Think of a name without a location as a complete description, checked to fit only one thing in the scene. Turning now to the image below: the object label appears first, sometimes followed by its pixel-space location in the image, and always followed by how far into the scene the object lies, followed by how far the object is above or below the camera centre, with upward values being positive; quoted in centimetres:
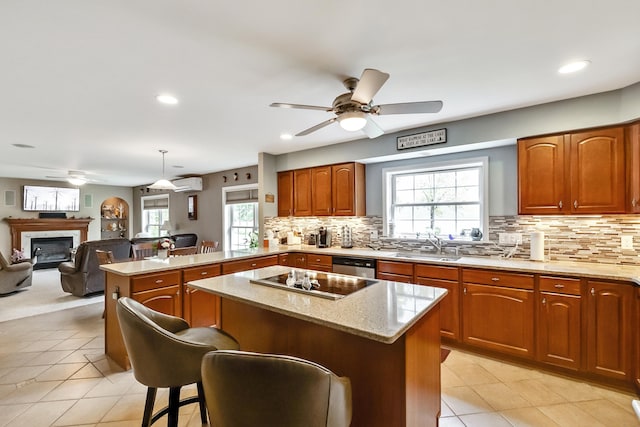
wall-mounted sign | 339 +92
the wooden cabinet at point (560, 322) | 242 -91
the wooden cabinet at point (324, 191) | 418 +38
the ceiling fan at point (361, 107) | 192 +76
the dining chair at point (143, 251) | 450 -56
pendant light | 498 +54
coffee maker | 450 -34
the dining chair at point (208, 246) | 584 -62
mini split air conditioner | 702 +78
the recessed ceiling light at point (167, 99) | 262 +107
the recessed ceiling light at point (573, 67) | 208 +109
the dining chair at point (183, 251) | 454 -57
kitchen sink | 319 -48
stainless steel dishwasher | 353 -63
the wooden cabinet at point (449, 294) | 299 -81
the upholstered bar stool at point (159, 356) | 138 -67
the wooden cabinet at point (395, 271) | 327 -64
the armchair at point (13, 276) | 500 -105
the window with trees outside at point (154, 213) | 865 +10
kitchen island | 137 -69
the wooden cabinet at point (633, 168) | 240 +40
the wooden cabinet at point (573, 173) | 253 +39
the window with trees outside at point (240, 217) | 640 -2
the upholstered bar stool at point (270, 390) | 95 -58
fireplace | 775 -93
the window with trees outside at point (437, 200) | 354 +21
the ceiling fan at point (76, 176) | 663 +92
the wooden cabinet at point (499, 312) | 263 -91
